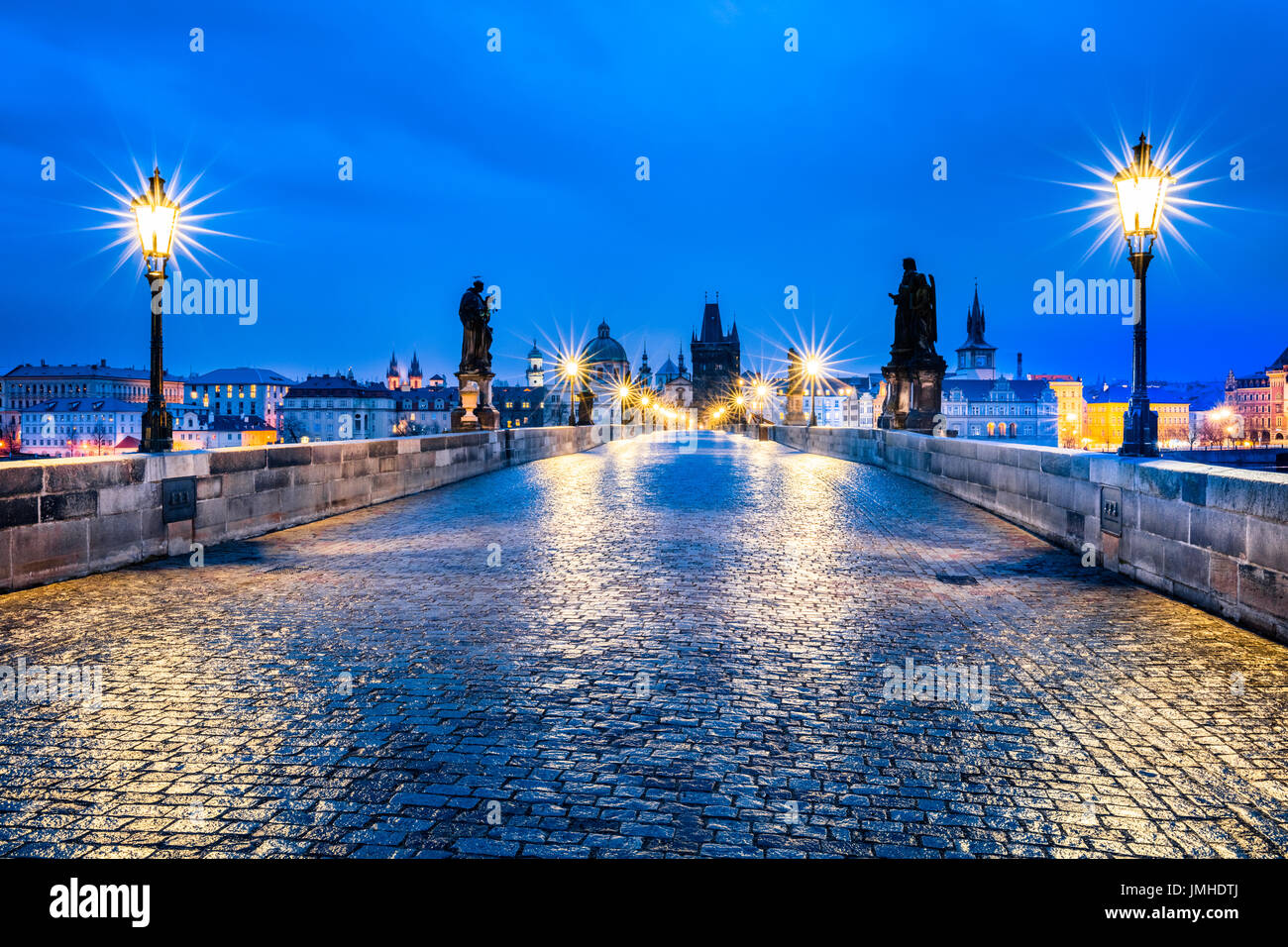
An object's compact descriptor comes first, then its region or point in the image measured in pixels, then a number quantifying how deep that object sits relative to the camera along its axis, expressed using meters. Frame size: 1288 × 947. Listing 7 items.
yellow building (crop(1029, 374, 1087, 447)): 145.38
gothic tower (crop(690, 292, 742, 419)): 172.38
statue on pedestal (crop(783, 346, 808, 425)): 49.56
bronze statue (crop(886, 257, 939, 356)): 24.28
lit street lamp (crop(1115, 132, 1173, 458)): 8.97
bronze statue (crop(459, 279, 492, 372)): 24.27
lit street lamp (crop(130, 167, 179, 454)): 9.70
